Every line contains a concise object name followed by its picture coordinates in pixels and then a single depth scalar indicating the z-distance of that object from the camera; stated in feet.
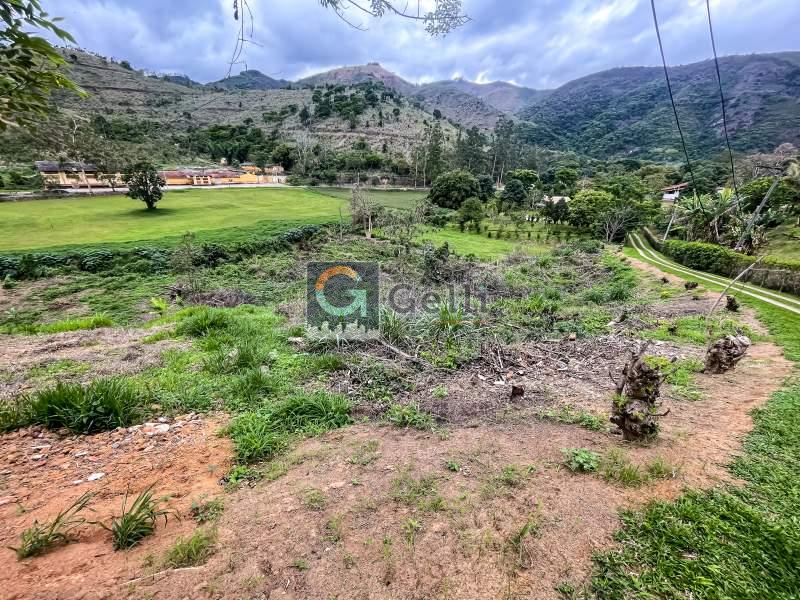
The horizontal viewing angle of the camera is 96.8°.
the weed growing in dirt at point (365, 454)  12.50
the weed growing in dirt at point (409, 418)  15.34
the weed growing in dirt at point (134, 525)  8.52
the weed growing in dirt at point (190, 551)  8.07
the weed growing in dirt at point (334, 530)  9.07
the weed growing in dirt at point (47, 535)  7.98
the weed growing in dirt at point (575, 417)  14.65
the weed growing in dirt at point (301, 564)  8.19
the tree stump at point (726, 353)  19.03
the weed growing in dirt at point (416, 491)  10.29
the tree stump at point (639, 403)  13.02
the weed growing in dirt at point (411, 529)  8.98
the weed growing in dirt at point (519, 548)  8.25
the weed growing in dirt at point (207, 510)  9.72
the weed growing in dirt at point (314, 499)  10.18
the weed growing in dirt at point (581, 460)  11.53
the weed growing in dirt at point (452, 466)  11.89
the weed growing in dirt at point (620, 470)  10.75
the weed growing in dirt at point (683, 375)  17.51
